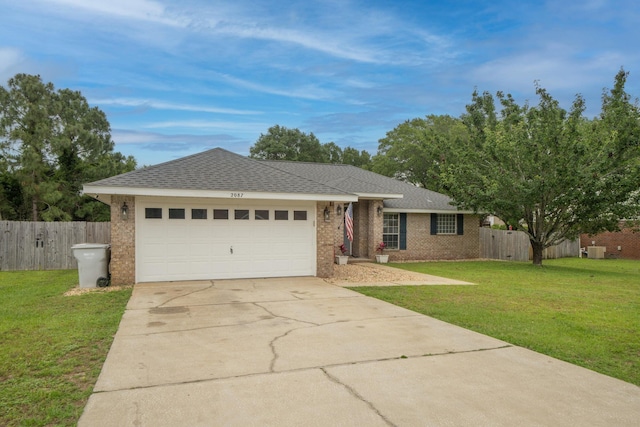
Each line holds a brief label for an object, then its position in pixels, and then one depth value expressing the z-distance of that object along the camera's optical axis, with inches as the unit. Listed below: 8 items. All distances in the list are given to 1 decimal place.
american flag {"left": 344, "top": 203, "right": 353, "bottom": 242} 664.4
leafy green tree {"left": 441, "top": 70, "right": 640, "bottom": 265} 604.1
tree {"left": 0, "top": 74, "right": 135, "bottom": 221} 773.9
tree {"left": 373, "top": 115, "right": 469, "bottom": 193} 1494.8
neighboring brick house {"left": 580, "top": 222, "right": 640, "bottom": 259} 965.2
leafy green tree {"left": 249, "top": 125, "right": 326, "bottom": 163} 1802.4
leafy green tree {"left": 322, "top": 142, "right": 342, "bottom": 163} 2058.7
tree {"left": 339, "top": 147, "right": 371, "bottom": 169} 2100.1
